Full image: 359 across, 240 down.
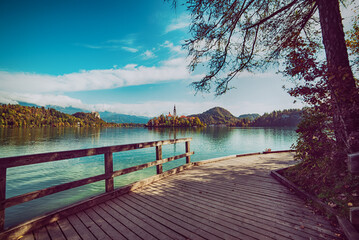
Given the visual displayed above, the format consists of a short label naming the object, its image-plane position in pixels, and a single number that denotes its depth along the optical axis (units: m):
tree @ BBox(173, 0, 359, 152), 3.79
